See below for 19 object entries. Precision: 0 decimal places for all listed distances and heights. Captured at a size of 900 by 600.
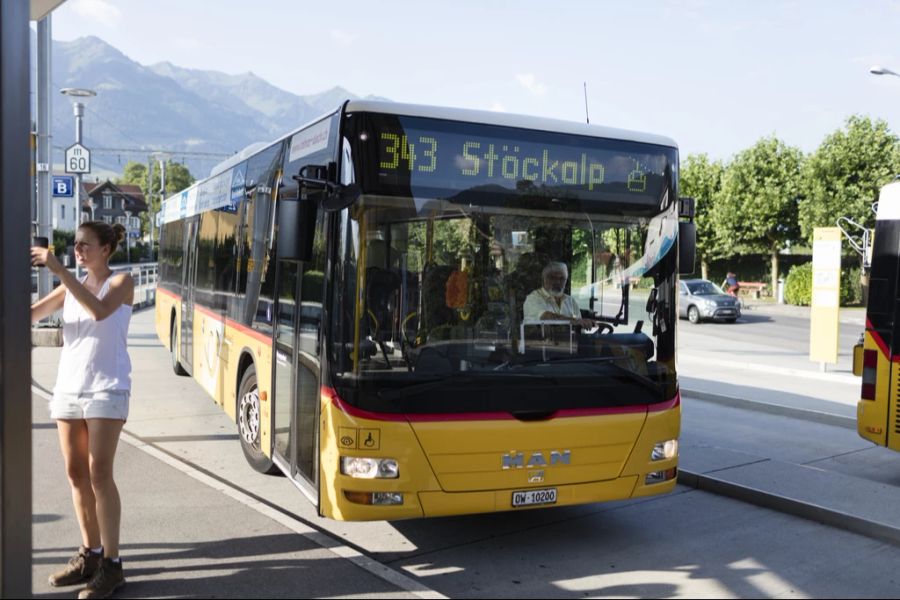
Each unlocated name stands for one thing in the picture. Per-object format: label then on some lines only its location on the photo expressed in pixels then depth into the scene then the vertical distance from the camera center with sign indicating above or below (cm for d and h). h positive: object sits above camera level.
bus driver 556 -26
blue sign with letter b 1909 +138
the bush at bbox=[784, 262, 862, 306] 4099 -93
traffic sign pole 2141 +223
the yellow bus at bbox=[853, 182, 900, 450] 766 -65
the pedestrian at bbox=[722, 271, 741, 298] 3734 -84
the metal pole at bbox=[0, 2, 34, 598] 385 -30
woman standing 459 -76
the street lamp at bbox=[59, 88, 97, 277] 2464 +420
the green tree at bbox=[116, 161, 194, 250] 10850 +1000
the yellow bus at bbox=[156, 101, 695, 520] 520 -35
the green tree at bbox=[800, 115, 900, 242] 3869 +436
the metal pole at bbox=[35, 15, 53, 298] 1639 +204
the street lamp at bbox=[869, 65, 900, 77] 2788 +628
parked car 3055 -139
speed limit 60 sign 2152 +226
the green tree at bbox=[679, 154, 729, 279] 4906 +423
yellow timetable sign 1527 -50
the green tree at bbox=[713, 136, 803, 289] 4447 +330
